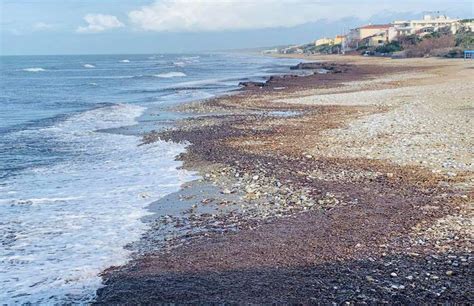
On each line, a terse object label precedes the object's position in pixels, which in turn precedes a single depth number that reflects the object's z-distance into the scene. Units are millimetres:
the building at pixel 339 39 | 169125
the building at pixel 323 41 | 182775
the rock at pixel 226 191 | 9875
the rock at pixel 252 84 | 38188
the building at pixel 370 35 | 131788
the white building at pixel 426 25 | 118125
